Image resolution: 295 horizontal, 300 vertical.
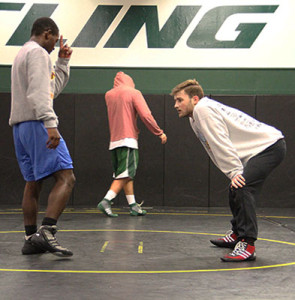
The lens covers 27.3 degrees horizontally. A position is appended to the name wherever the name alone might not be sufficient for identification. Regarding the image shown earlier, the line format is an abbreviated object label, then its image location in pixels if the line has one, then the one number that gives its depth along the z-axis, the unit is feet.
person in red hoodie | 25.07
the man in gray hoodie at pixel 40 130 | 14.88
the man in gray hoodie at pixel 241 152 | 15.16
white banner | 30.27
